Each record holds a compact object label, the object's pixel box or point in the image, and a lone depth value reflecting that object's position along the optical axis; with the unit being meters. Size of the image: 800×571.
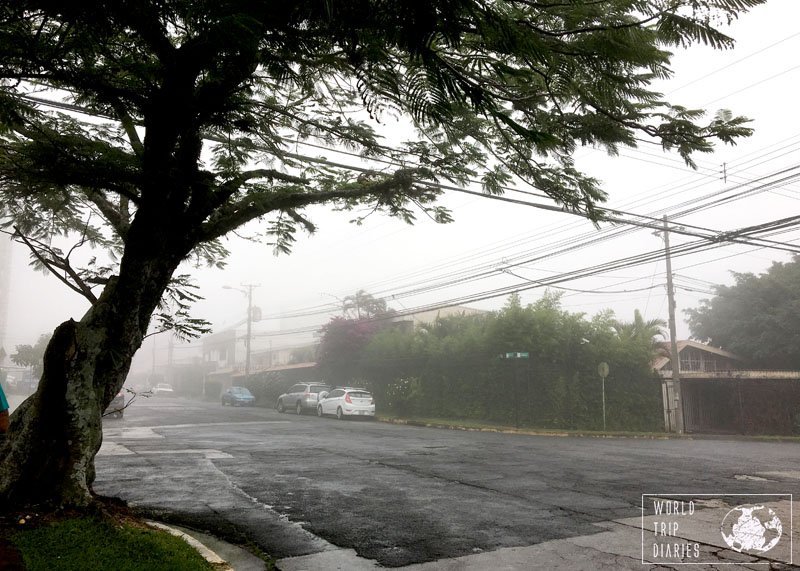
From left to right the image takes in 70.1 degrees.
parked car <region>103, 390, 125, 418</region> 28.98
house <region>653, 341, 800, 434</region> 23.16
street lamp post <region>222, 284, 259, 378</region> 49.38
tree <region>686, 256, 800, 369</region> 29.56
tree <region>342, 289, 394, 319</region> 43.62
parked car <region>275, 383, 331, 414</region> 29.55
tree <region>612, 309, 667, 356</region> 23.78
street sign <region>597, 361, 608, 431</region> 20.94
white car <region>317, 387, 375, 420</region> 26.44
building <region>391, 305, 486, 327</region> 51.17
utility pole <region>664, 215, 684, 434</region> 22.12
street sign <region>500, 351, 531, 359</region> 22.86
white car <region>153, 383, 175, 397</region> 68.12
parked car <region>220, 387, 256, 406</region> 38.94
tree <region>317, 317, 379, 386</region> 34.88
